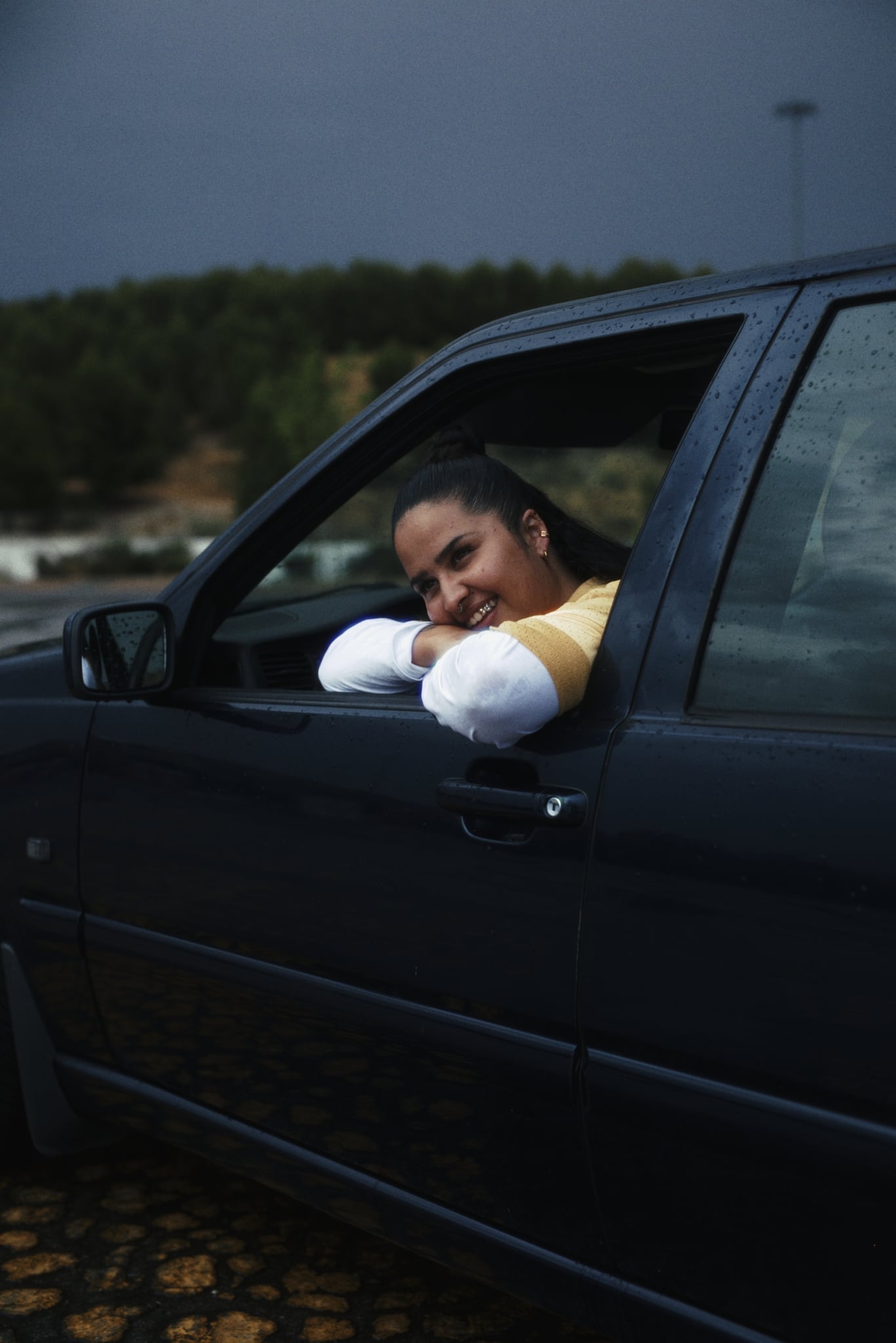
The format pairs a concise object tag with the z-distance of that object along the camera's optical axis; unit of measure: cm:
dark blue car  137
